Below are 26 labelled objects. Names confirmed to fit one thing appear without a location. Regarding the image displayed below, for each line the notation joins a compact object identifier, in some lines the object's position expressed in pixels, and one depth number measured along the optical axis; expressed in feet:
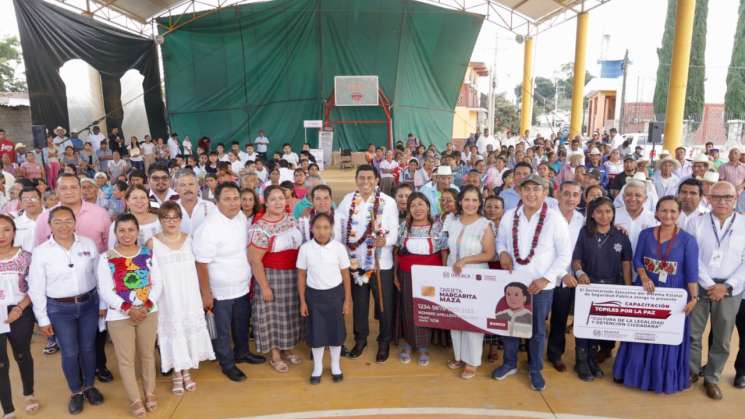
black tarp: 46.93
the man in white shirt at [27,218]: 13.64
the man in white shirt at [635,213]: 12.94
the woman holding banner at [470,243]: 12.17
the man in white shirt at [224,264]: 11.84
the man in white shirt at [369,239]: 13.21
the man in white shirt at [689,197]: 13.94
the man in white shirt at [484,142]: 50.96
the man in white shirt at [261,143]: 56.24
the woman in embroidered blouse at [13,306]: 10.41
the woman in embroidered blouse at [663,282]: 11.20
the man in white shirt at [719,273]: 11.28
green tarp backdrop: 58.23
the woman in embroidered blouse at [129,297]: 10.51
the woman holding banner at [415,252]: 12.82
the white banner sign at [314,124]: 58.65
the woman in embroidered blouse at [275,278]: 12.35
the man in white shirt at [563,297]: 12.66
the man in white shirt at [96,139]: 47.61
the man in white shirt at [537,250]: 11.52
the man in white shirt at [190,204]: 13.39
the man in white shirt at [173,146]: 54.12
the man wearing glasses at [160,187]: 14.33
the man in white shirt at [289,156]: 39.35
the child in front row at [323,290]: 11.97
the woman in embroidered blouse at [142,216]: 11.98
